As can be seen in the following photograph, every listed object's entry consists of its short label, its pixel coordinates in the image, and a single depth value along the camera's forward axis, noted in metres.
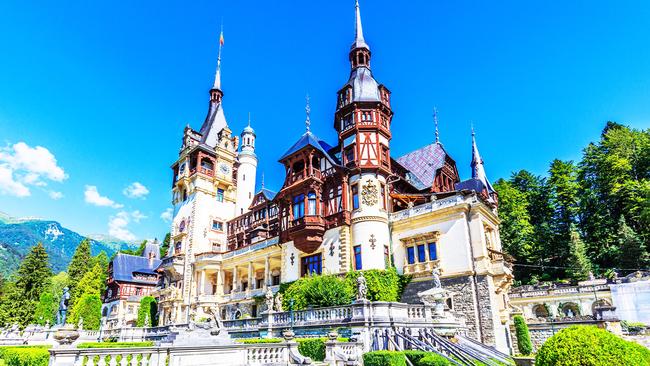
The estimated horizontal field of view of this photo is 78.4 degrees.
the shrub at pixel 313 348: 16.73
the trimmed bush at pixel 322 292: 24.88
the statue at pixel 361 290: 19.70
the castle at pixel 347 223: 27.67
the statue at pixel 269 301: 24.01
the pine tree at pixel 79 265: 71.36
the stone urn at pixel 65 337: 11.61
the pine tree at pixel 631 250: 38.66
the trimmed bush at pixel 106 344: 19.66
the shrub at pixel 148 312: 49.25
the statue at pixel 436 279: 23.30
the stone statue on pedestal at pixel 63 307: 28.15
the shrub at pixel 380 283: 27.88
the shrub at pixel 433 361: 14.05
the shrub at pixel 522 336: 26.41
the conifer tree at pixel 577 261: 41.16
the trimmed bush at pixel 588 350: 8.30
